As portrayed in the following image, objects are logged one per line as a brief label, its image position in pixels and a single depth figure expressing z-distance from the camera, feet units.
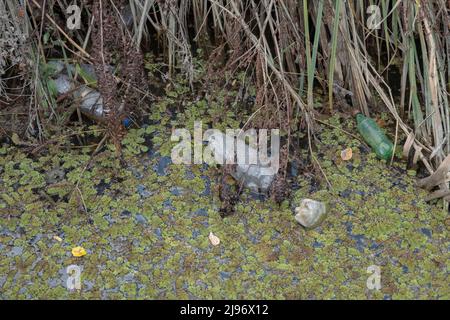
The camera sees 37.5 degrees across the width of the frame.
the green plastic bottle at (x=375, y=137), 8.45
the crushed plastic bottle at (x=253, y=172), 8.05
